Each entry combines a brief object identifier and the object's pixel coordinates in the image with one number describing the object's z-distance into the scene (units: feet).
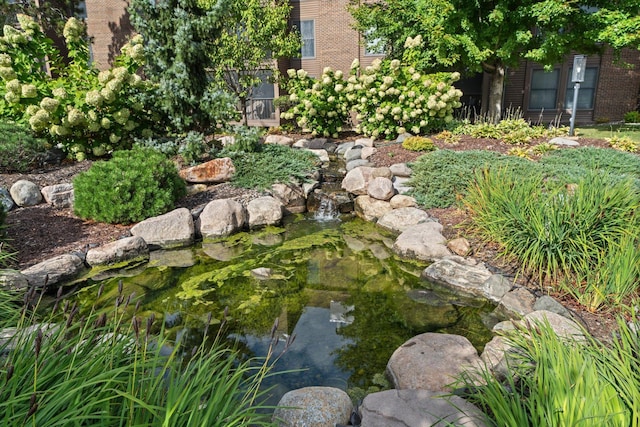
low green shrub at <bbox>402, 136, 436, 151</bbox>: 32.73
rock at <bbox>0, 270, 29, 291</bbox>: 14.88
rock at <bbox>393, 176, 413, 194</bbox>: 26.96
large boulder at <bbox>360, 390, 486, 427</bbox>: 8.77
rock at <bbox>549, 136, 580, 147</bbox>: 31.42
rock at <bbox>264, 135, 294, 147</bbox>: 41.09
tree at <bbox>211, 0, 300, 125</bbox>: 46.09
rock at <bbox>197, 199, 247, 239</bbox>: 23.21
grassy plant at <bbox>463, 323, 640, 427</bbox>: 6.68
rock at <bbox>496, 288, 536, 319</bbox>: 14.90
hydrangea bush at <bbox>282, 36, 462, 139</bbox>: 37.04
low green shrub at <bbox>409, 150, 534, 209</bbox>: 24.27
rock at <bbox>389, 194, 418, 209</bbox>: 25.64
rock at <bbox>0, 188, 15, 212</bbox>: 22.28
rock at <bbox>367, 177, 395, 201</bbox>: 26.86
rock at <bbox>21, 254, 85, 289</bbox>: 16.69
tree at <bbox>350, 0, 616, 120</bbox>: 35.83
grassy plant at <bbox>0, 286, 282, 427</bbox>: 5.69
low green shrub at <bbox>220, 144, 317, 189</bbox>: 28.35
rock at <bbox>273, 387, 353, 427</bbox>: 9.37
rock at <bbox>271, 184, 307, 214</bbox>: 27.86
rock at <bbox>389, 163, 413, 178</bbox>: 29.07
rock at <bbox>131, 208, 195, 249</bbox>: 21.61
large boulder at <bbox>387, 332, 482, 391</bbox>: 10.91
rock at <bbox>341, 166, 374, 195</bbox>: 28.81
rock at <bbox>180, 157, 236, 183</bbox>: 28.14
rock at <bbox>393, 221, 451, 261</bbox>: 19.89
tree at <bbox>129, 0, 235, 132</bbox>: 28.19
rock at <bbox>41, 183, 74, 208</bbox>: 23.76
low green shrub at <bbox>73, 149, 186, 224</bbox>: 21.88
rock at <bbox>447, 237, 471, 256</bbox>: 18.98
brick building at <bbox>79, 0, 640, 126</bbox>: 54.70
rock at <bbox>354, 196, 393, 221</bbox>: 26.39
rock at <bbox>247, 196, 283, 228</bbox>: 25.03
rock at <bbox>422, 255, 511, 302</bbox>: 16.42
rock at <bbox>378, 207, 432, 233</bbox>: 23.49
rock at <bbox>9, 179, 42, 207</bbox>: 23.26
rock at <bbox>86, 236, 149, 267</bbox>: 19.44
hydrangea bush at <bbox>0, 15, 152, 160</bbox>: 27.17
